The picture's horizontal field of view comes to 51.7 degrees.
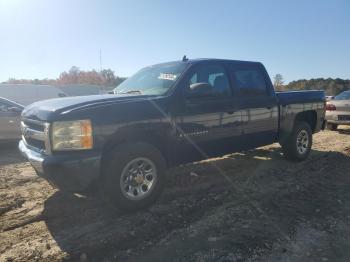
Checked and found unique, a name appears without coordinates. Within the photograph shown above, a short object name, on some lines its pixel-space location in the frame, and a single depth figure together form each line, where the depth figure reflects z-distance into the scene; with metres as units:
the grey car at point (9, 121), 9.45
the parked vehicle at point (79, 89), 27.03
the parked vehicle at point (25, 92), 17.03
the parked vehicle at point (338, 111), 11.88
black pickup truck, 4.07
